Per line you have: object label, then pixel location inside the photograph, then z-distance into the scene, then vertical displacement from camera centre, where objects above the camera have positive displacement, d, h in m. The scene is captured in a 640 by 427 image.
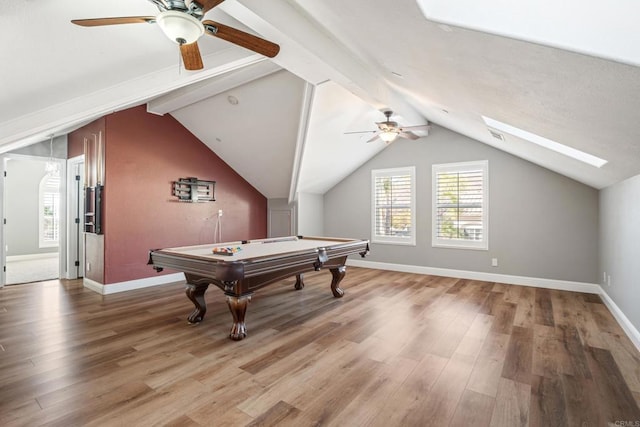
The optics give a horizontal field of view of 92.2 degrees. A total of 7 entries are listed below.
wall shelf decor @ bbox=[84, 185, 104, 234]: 4.66 +0.03
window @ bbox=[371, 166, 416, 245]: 6.21 +0.13
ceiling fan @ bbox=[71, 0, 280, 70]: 1.87 +1.22
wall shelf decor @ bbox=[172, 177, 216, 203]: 5.46 +0.40
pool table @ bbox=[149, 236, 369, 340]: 2.73 -0.52
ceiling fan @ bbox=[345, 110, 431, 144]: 4.16 +1.13
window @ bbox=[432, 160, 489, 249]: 5.45 +0.14
